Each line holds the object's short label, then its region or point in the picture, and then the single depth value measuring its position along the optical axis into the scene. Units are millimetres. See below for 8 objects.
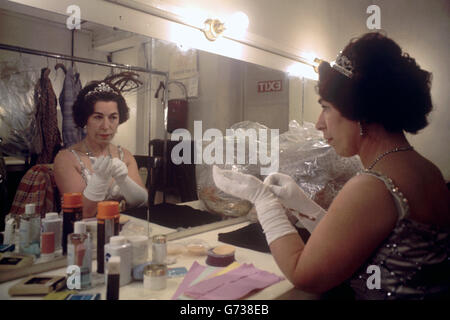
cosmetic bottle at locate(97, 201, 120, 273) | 966
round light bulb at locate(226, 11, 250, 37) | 1647
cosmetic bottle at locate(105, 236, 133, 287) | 897
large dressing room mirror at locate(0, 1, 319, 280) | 961
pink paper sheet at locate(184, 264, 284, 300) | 838
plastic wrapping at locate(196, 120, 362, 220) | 1540
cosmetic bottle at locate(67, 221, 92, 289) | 876
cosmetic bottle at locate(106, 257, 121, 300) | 787
